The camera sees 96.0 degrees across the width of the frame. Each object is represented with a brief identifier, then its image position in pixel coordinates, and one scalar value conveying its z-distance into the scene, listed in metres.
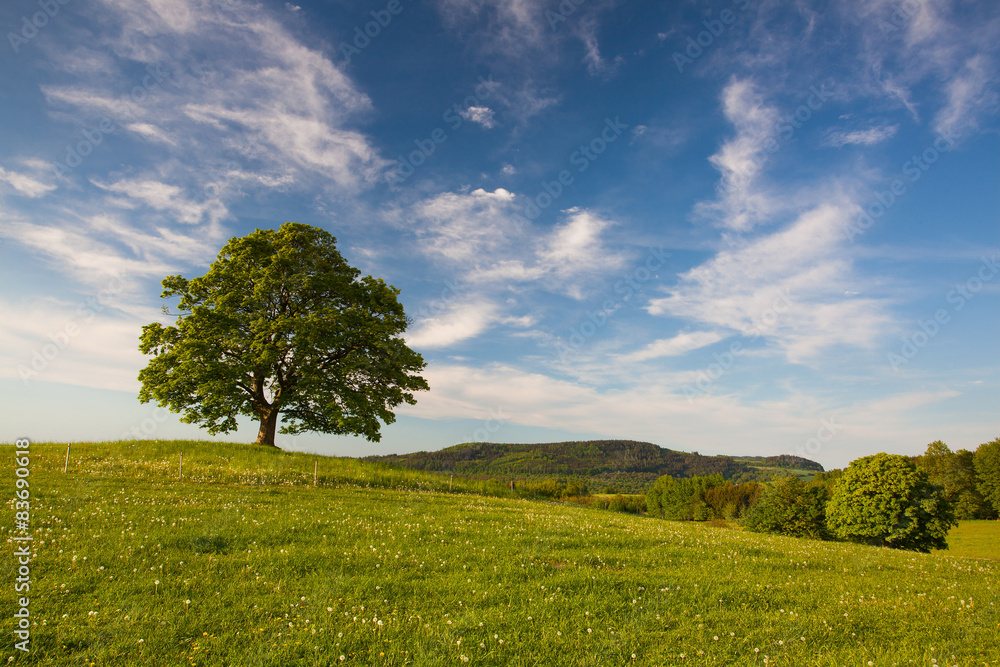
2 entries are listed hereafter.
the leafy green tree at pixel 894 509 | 32.72
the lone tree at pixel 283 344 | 29.11
